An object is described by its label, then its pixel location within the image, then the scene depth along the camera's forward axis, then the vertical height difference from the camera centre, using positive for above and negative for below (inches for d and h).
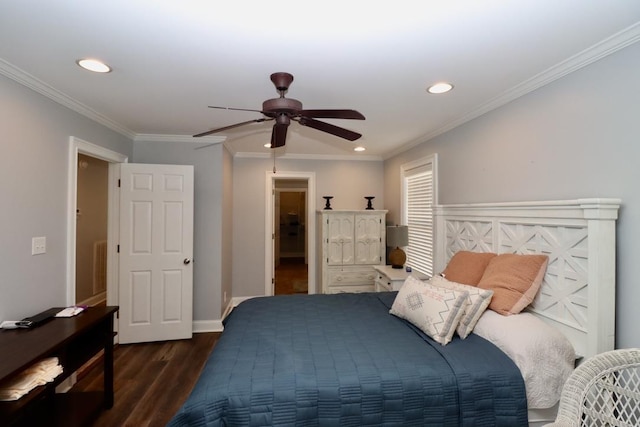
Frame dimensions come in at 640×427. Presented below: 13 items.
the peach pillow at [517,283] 75.6 -17.6
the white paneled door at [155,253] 132.1 -17.5
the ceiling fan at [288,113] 66.7 +23.8
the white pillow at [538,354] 61.9 -29.7
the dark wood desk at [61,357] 59.9 -37.7
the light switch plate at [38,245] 85.7 -9.5
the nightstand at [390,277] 133.5 -28.2
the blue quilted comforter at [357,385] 55.2 -33.1
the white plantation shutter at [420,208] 139.7 +4.0
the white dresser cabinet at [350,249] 170.6 -19.5
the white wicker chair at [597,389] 49.3 -29.6
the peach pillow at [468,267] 92.2 -16.6
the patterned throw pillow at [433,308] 73.5 -24.5
